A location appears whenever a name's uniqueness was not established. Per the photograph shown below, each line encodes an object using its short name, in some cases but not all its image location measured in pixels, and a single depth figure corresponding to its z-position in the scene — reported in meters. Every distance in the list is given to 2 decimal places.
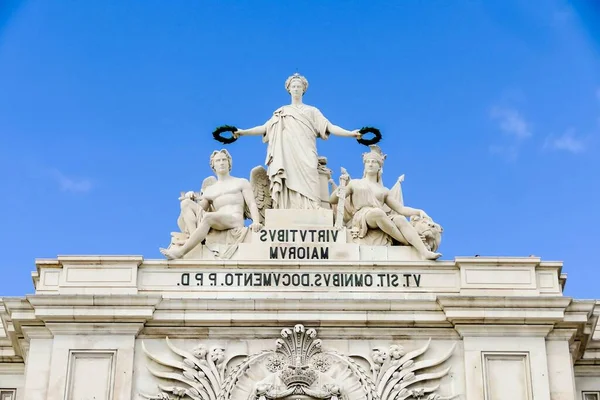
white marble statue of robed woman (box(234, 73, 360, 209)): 31.92
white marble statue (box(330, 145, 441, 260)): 30.86
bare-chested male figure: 30.75
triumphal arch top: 28.86
